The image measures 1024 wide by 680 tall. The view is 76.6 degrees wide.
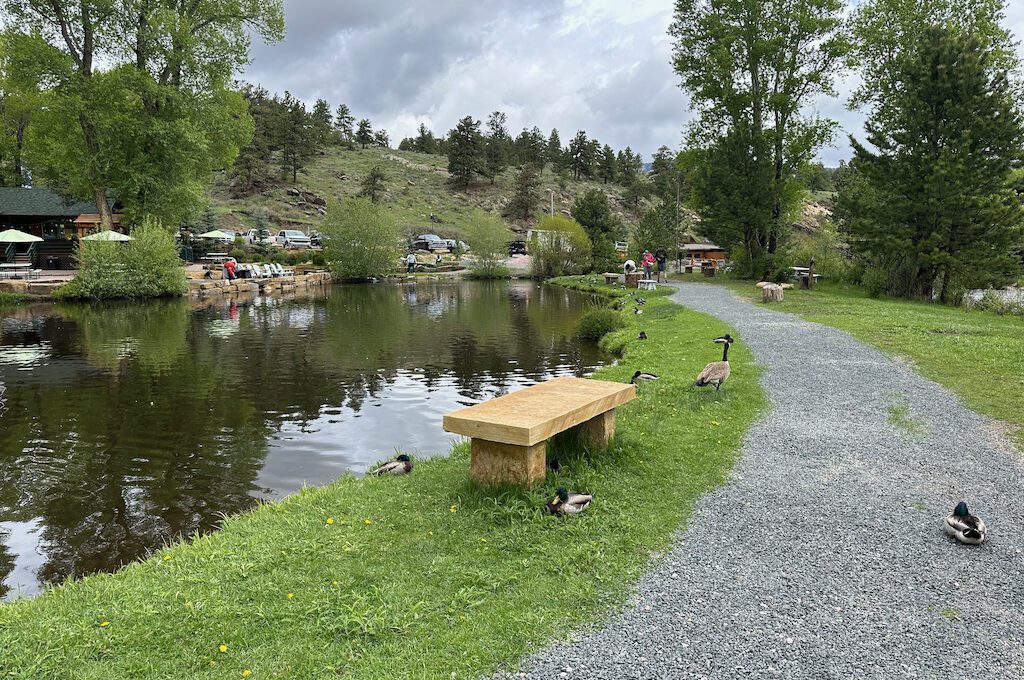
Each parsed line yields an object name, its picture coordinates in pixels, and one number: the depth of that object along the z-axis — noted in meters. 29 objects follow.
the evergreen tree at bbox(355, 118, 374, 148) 112.56
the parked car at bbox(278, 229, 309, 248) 60.49
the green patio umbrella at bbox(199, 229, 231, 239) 48.09
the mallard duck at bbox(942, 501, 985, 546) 4.90
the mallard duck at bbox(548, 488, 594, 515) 5.50
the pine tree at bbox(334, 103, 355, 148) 108.19
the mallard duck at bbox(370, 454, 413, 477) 7.35
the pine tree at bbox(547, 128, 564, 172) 107.94
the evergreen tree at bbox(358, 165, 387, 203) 78.44
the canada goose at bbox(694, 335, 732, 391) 9.81
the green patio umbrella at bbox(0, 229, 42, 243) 34.25
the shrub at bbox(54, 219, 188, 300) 31.62
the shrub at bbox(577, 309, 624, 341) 21.62
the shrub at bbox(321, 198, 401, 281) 50.28
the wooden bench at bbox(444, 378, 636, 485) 5.58
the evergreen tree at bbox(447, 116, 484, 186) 89.88
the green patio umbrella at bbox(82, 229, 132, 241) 31.50
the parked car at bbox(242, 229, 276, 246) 57.38
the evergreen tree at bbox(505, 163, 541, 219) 84.50
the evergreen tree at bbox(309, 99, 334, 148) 90.22
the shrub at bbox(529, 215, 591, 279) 55.34
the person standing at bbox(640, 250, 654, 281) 35.69
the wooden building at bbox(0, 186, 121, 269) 42.75
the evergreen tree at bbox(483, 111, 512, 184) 92.81
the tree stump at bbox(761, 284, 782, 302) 24.77
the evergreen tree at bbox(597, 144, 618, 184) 106.94
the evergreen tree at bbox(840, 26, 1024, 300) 22.45
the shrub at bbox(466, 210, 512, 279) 56.88
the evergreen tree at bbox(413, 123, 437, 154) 120.81
